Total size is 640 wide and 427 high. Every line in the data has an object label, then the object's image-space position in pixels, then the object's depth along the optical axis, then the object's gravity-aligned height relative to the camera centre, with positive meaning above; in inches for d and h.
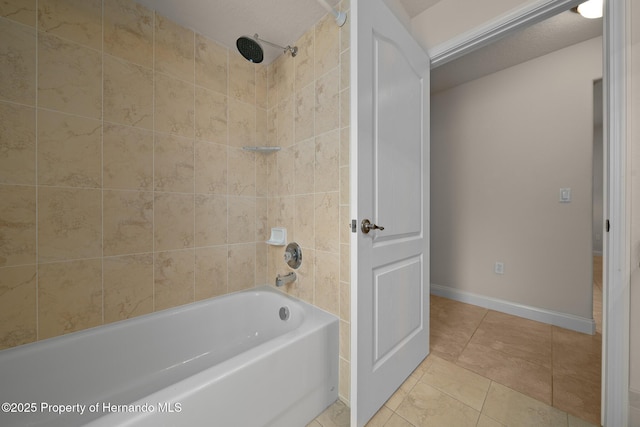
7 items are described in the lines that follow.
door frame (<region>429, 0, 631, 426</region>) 35.8 -2.1
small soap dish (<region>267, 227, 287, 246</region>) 65.6 -6.9
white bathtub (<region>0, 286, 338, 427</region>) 31.1 -27.8
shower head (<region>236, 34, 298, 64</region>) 50.6 +36.7
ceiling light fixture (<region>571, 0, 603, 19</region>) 57.6 +51.8
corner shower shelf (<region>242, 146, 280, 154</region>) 64.2 +18.1
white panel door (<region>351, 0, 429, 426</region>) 38.9 +1.9
